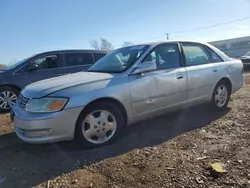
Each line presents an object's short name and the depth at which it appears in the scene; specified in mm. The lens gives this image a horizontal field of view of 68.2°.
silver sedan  2485
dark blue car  4901
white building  31350
